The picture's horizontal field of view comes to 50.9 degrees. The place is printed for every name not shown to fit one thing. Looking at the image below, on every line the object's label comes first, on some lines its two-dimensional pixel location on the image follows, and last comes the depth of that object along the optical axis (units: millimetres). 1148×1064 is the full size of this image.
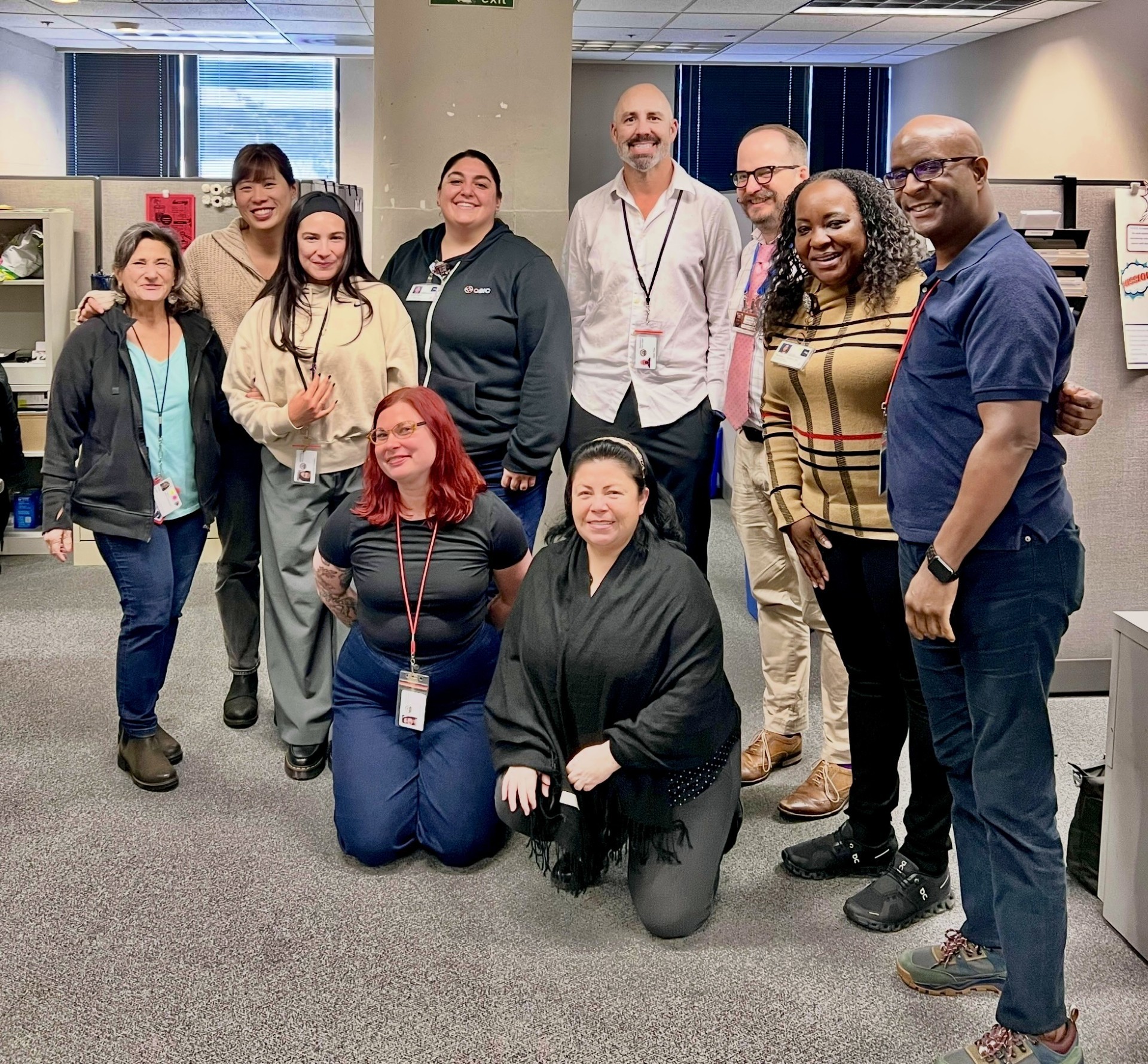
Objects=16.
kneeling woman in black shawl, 2398
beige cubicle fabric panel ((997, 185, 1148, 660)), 3521
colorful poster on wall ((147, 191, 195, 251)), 5367
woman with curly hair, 2184
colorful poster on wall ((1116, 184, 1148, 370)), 3492
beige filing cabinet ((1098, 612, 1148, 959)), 2287
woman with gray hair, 2963
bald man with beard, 3135
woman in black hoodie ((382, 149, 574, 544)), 3078
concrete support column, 3707
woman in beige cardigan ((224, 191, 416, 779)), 2975
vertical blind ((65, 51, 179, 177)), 11398
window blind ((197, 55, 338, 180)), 11602
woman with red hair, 2701
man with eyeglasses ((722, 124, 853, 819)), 2955
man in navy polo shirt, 1663
